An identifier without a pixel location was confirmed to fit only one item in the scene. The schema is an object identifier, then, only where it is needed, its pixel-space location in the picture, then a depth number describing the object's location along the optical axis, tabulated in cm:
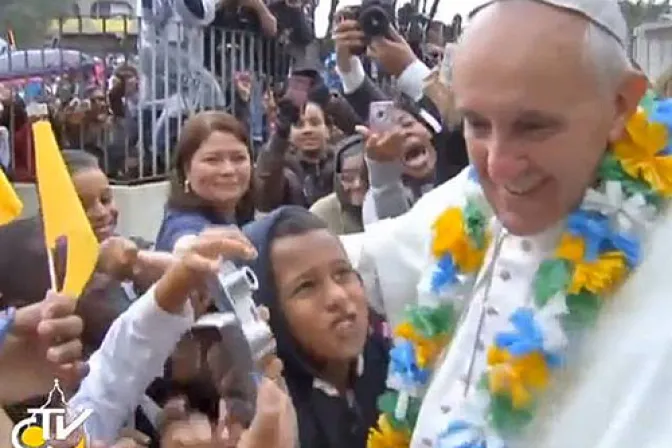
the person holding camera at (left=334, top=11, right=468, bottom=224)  300
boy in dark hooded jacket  205
